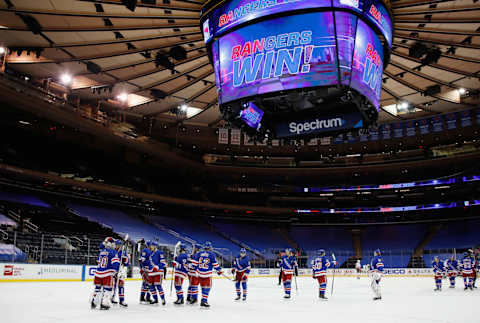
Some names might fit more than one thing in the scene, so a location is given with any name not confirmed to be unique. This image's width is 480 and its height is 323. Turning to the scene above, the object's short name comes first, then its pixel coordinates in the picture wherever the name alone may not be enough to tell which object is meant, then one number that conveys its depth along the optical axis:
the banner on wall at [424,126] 37.07
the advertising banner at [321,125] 16.45
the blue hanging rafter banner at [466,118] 35.22
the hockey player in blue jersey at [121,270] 11.80
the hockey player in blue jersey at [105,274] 11.00
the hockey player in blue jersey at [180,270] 12.76
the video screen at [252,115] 16.66
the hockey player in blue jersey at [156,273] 12.44
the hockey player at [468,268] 20.84
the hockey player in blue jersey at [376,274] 15.83
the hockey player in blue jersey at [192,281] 12.70
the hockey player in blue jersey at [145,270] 12.48
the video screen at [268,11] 13.55
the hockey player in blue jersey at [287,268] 15.98
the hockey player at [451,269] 22.53
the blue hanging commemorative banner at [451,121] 35.84
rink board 20.14
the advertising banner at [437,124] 36.38
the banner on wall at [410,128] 37.95
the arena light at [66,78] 25.55
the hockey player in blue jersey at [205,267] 12.35
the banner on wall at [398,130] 38.50
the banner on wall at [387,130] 39.25
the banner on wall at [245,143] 41.32
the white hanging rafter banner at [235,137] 40.53
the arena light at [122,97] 28.67
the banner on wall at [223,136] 39.53
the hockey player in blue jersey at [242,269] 14.77
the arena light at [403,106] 29.50
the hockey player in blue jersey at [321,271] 15.86
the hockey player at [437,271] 20.97
